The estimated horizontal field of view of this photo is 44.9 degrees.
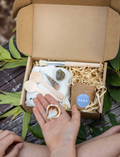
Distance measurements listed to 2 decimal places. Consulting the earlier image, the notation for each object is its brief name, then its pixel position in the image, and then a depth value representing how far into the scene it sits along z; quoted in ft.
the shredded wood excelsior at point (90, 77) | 3.03
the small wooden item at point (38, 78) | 3.06
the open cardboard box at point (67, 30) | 2.88
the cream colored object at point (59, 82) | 3.02
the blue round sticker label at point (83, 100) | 2.95
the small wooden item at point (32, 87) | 3.01
